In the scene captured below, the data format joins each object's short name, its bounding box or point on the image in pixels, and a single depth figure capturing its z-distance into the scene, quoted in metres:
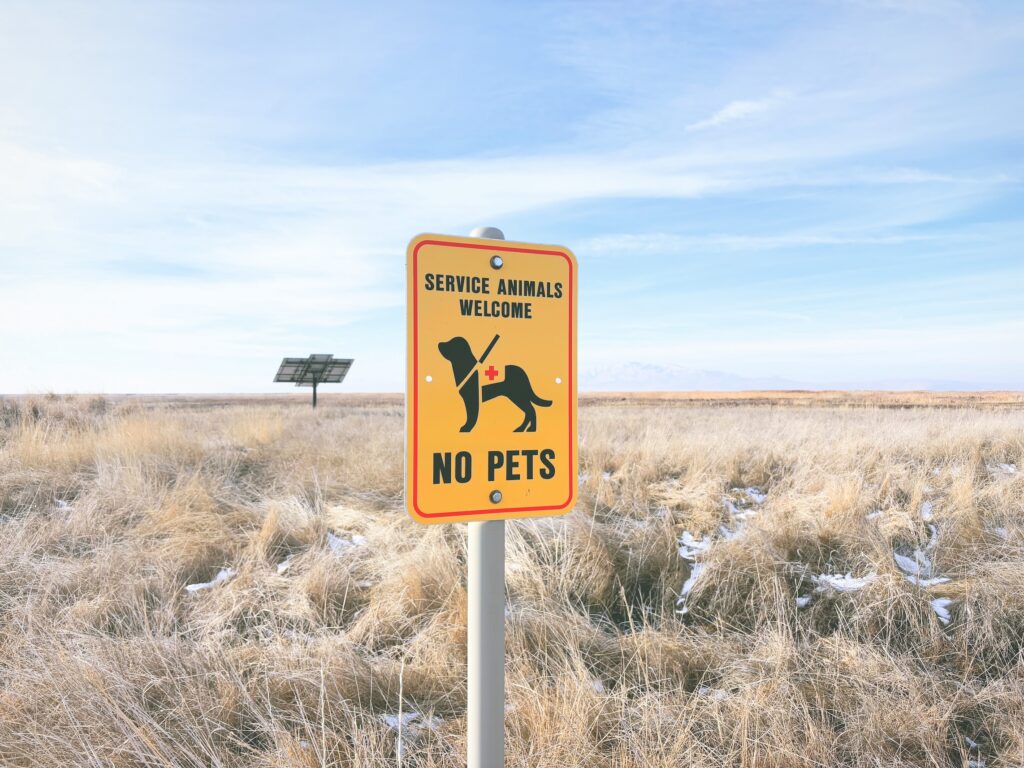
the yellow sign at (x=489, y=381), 1.70
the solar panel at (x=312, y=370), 28.20
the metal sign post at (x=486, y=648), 1.76
